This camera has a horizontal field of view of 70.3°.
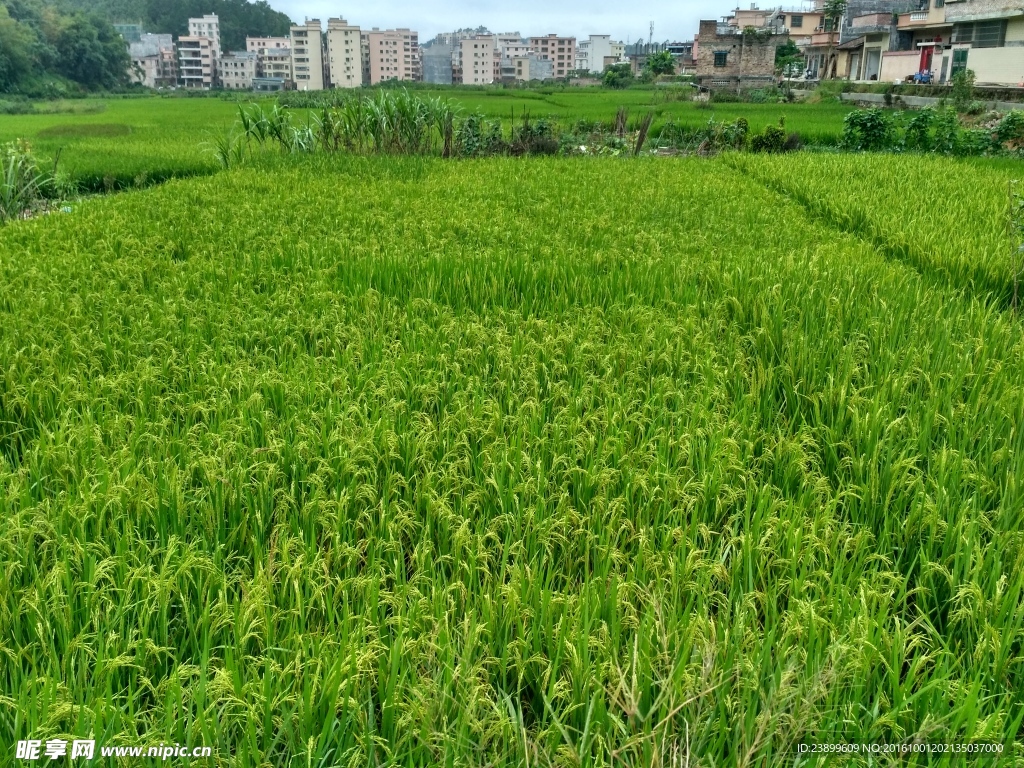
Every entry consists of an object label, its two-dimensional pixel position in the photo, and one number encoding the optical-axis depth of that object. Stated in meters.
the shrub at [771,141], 14.27
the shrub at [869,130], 14.30
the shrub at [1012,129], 12.63
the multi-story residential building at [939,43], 25.59
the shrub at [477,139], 12.88
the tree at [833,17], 46.39
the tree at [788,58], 48.78
